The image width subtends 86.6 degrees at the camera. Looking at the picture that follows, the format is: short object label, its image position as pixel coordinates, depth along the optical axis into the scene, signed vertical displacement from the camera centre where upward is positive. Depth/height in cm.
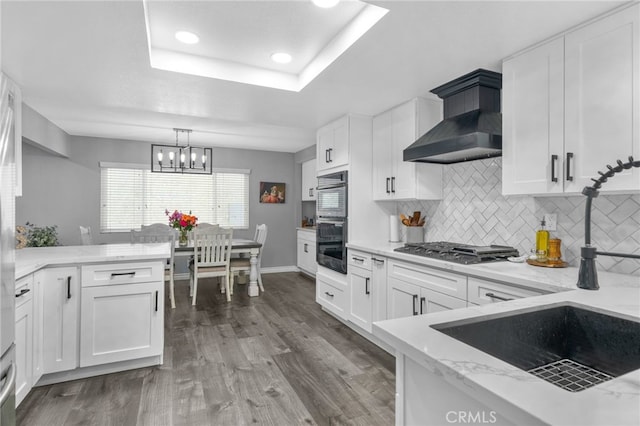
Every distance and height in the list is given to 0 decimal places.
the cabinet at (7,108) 133 +42
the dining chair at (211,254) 434 -56
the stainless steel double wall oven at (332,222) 360 -11
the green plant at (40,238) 383 -32
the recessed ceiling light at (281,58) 254 +118
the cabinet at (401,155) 305 +57
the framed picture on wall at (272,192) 643 +38
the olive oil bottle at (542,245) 208 -20
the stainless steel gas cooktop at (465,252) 220 -28
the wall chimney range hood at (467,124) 221 +63
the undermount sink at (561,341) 99 -40
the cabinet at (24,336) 195 -75
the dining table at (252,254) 469 -60
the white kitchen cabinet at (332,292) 353 -90
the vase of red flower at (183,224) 471 -18
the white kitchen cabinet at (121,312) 240 -74
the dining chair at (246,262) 476 -72
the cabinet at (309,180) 605 +58
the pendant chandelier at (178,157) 560 +93
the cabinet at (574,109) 161 +56
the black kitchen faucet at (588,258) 141 -19
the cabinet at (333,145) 361 +76
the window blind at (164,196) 545 +26
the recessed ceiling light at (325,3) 187 +116
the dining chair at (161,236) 429 -32
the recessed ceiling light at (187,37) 224 +117
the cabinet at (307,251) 584 -70
